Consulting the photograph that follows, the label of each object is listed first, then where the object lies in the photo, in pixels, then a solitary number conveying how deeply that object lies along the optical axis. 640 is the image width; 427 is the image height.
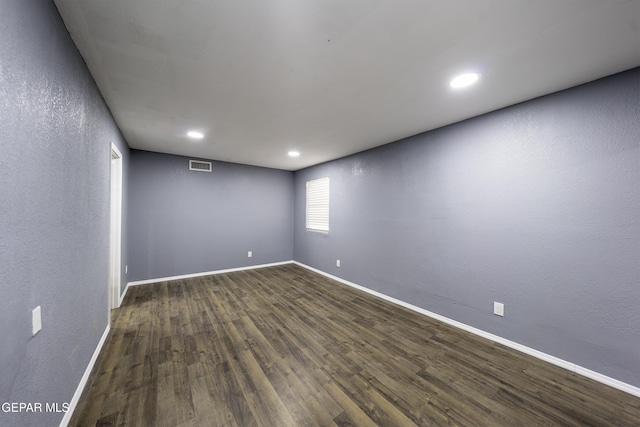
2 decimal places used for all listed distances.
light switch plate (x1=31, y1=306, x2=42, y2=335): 1.06
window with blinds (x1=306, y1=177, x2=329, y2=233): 4.93
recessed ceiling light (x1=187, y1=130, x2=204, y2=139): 3.15
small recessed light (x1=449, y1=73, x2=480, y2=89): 1.83
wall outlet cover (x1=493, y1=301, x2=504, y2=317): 2.38
